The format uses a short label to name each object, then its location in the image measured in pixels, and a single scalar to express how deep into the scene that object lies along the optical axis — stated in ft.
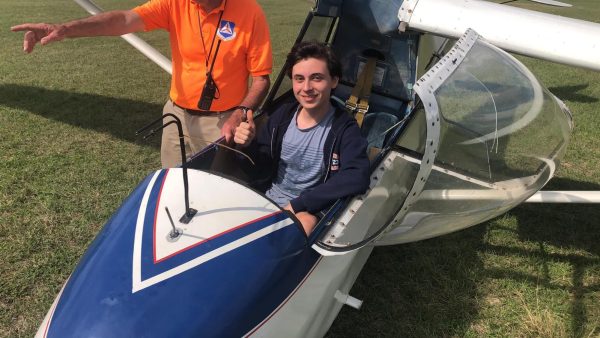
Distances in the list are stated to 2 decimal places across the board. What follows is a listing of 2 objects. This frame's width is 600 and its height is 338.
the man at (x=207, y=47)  9.59
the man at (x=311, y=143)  7.19
